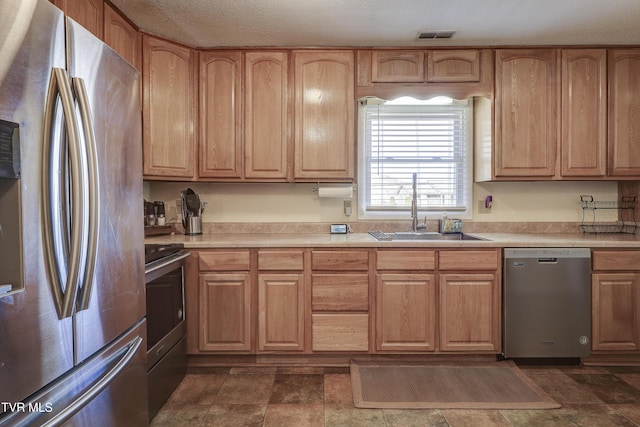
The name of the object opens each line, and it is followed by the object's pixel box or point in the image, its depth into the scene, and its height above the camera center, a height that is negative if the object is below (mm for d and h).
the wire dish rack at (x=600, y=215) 3100 -71
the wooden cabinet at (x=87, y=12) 1843 +1037
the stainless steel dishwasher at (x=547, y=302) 2486 -638
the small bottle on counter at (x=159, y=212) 2945 -36
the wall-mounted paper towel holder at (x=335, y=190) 2953 +138
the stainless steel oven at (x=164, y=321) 1921 -648
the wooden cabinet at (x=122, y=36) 2219 +1091
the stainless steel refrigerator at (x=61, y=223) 872 -40
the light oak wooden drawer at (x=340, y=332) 2535 -850
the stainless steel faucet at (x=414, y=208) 3068 -7
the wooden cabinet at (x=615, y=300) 2502 -630
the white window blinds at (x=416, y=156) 3182 +442
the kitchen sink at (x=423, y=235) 2939 -229
